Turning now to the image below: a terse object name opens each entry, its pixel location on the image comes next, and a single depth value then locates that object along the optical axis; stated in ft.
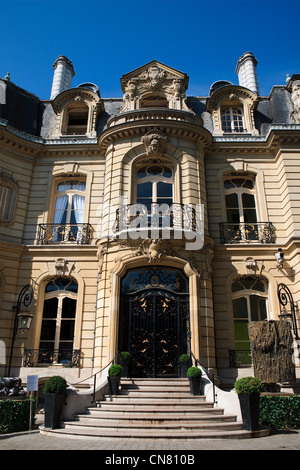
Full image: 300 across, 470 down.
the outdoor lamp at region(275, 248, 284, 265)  42.42
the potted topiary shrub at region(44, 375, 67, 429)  27.30
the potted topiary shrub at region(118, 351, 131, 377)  36.11
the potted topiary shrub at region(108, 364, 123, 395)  32.81
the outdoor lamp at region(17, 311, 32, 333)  39.50
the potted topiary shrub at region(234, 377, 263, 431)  26.08
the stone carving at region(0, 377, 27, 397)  34.22
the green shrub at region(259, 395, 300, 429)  28.84
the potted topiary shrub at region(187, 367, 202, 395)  32.65
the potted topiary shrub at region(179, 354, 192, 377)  36.35
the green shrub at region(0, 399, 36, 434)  28.32
